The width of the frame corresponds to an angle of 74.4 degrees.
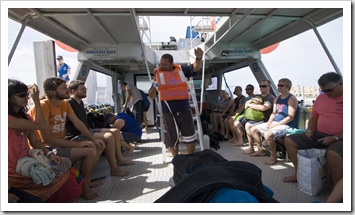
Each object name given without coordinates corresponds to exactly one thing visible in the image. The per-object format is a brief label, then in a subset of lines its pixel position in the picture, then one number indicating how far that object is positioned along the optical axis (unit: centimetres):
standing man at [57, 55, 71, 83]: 555
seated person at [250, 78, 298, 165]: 336
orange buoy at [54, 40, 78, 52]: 442
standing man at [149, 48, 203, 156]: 308
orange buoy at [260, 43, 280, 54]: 501
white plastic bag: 239
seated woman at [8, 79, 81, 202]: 185
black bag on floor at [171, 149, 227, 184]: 169
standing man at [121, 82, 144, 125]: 586
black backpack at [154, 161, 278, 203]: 112
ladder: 362
